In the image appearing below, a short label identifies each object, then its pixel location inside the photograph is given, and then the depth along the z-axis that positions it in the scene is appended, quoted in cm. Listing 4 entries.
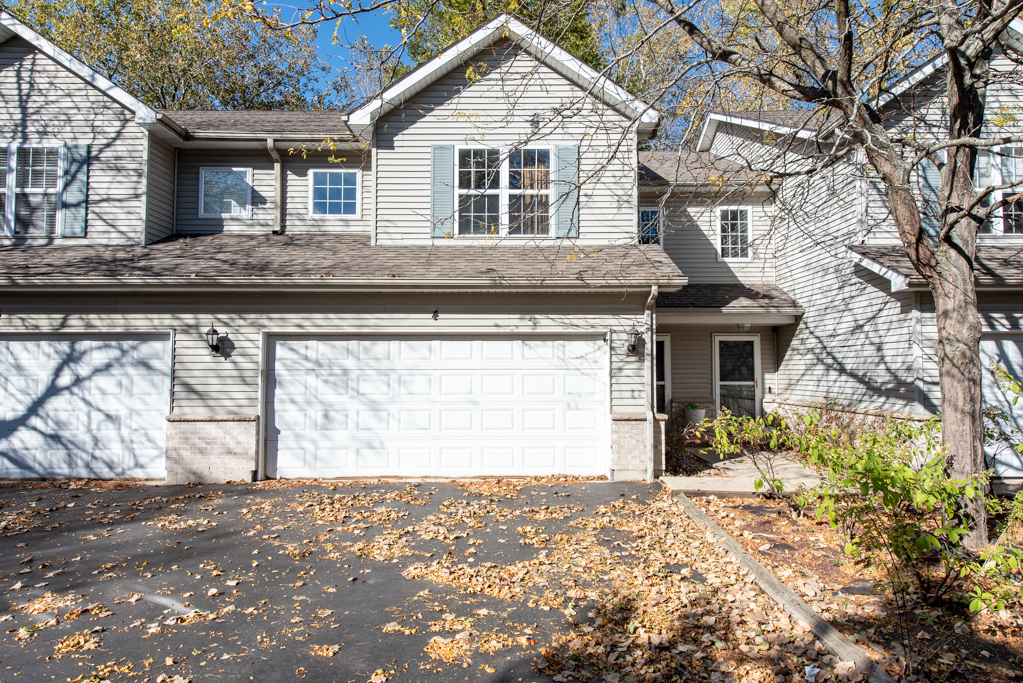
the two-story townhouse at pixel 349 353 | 944
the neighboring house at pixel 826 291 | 967
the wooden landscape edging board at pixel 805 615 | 376
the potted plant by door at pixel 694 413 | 1324
